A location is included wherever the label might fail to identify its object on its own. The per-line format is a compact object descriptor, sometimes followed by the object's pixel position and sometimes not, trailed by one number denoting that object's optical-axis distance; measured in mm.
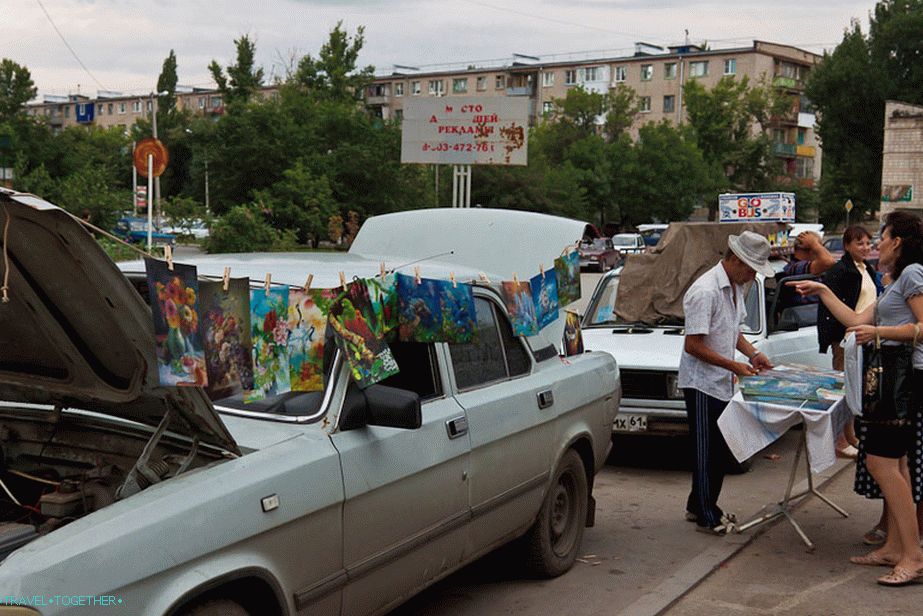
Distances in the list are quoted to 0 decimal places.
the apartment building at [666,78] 89625
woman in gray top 5609
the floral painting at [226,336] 3518
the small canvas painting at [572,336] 6492
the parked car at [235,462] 3122
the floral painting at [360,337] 3939
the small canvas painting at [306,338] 3889
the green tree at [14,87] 59594
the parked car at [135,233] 22330
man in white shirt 6379
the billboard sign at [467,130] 22734
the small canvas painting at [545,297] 5769
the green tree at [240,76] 48781
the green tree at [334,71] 50250
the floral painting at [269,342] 3736
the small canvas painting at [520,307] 5473
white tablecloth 6070
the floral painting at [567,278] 5957
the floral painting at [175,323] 3307
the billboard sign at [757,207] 13371
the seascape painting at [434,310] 4379
